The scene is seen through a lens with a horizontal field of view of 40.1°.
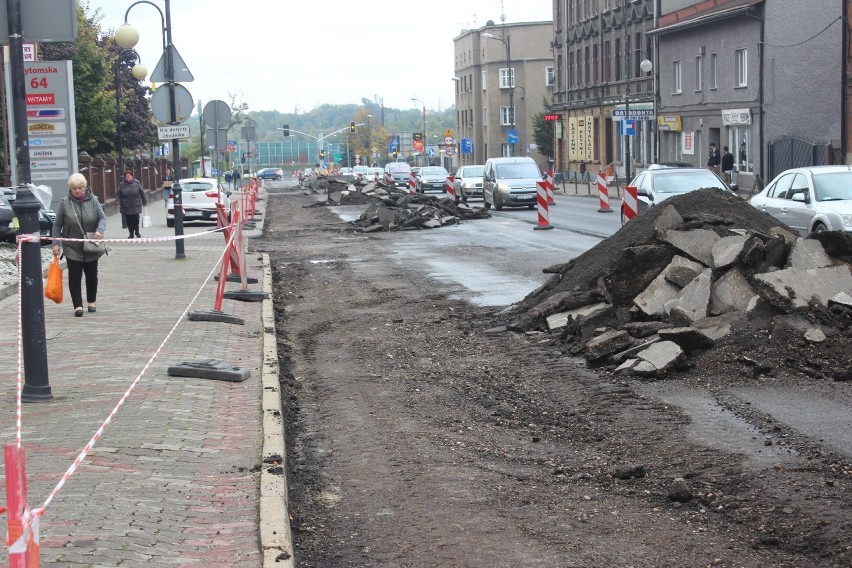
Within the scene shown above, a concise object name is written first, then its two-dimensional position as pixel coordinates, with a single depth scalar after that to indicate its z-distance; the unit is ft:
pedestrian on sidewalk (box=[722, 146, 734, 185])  142.82
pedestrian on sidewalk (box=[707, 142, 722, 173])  150.10
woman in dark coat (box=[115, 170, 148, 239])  94.84
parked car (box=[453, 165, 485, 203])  159.94
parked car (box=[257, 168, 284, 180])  423.23
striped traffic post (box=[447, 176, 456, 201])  147.56
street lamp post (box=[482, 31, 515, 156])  344.37
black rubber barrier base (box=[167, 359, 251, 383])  30.81
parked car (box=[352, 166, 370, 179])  285.64
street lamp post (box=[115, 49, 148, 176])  129.18
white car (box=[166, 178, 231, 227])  124.67
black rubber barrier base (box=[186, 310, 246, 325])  42.50
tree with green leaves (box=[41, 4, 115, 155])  154.10
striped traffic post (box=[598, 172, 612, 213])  115.75
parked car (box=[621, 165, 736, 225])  77.61
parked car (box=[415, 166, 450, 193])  204.74
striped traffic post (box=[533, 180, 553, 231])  94.73
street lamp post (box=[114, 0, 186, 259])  67.92
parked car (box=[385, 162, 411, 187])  241.35
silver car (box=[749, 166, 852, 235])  57.11
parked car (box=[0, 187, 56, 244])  90.68
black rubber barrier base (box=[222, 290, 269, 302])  50.37
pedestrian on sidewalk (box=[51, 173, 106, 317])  43.83
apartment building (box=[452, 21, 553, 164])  359.05
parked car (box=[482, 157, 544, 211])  130.93
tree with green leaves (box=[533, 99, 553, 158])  298.76
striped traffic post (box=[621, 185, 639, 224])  77.82
